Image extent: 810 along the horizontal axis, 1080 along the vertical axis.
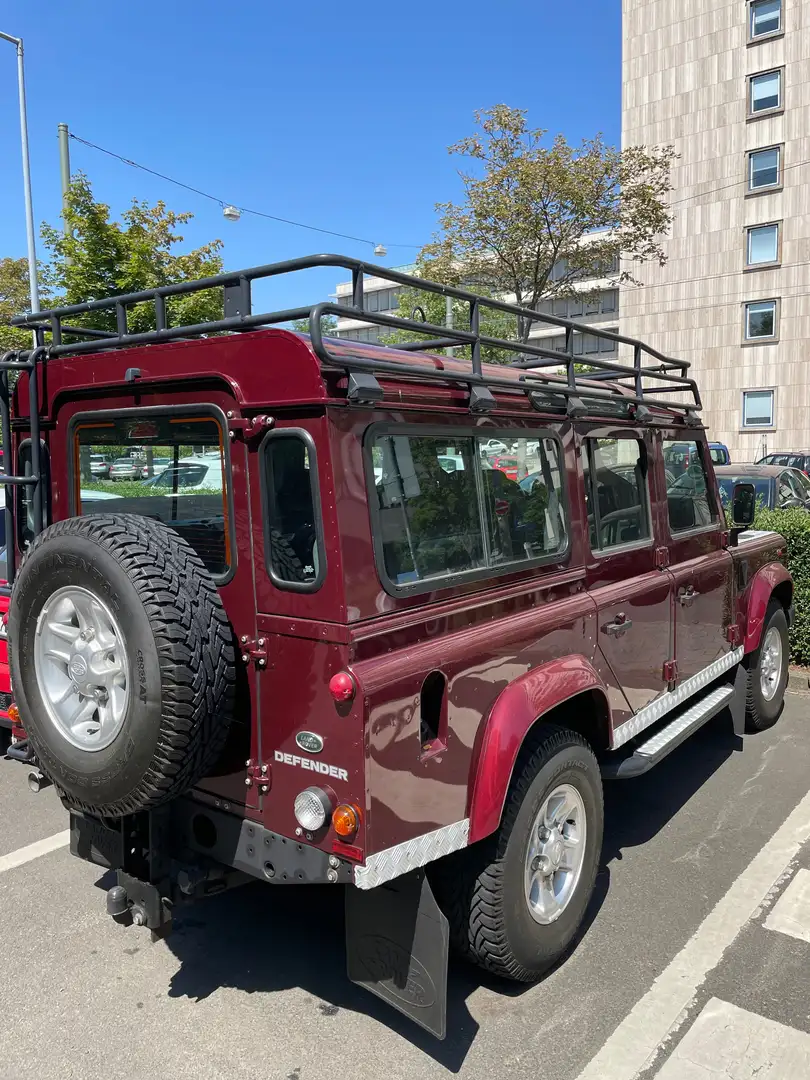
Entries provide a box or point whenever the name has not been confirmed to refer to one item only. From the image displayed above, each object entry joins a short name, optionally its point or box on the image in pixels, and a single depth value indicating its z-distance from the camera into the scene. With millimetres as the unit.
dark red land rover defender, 2447
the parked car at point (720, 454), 18922
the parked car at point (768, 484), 12562
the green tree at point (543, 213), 13945
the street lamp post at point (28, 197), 13750
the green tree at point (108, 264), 11773
